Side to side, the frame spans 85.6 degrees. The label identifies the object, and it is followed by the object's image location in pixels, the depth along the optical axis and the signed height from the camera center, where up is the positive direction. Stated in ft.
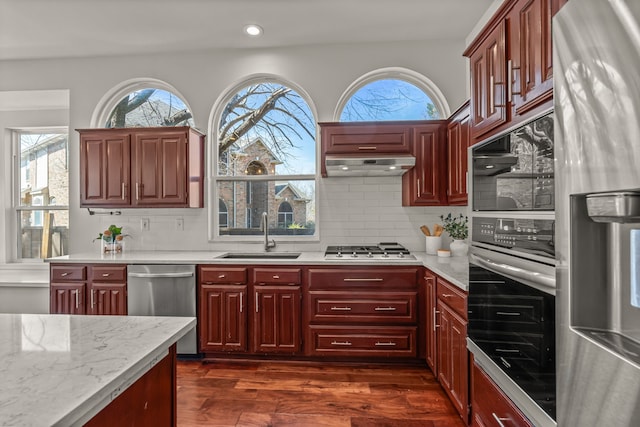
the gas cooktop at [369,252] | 9.93 -1.09
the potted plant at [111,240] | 11.66 -0.76
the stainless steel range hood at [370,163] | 9.86 +1.53
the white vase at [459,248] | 10.48 -0.98
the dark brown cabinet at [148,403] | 2.84 -1.73
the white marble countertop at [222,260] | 9.34 -1.25
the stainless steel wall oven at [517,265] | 3.56 -0.61
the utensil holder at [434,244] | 11.15 -0.91
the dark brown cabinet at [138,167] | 11.20 +1.64
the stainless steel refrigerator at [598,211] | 2.07 +0.03
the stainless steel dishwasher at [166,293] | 10.06 -2.22
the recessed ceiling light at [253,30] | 10.84 +5.96
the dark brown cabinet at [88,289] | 10.29 -2.15
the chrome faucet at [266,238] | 11.85 -0.73
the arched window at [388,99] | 12.07 +4.13
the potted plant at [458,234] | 10.52 -0.57
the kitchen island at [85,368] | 2.26 -1.21
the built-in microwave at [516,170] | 3.57 +0.56
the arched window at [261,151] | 12.37 +2.38
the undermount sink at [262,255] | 11.37 -1.29
